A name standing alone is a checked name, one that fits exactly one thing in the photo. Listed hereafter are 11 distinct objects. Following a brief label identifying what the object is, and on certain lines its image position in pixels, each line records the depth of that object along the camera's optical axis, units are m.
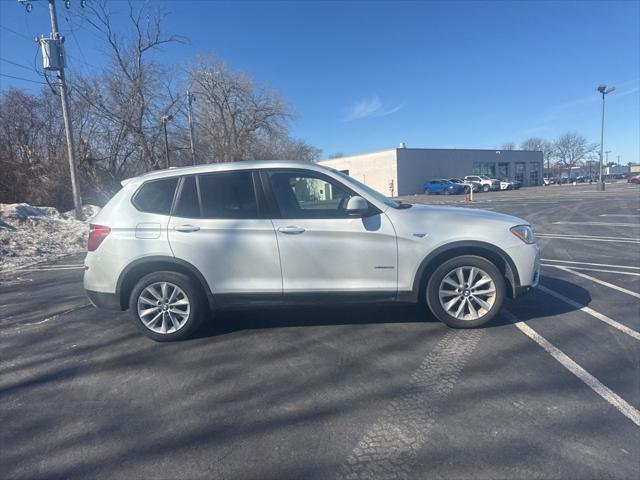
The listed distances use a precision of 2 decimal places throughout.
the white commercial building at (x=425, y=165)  48.47
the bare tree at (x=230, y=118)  38.44
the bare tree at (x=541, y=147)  98.81
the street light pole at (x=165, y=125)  27.28
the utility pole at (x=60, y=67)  14.80
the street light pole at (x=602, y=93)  29.98
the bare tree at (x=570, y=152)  93.75
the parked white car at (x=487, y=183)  43.97
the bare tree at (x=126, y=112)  25.80
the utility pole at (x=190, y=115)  30.12
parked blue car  41.81
